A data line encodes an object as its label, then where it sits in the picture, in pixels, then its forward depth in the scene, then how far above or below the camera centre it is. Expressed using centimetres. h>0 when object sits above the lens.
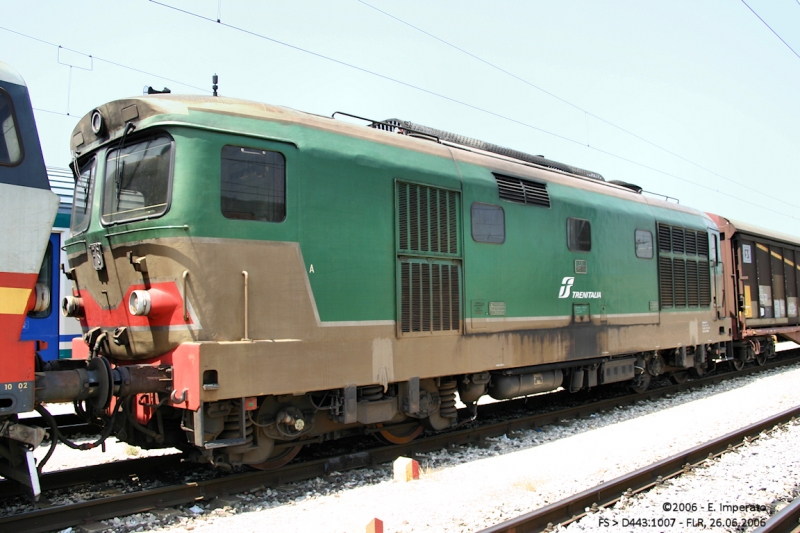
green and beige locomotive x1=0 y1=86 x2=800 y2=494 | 539 +36
